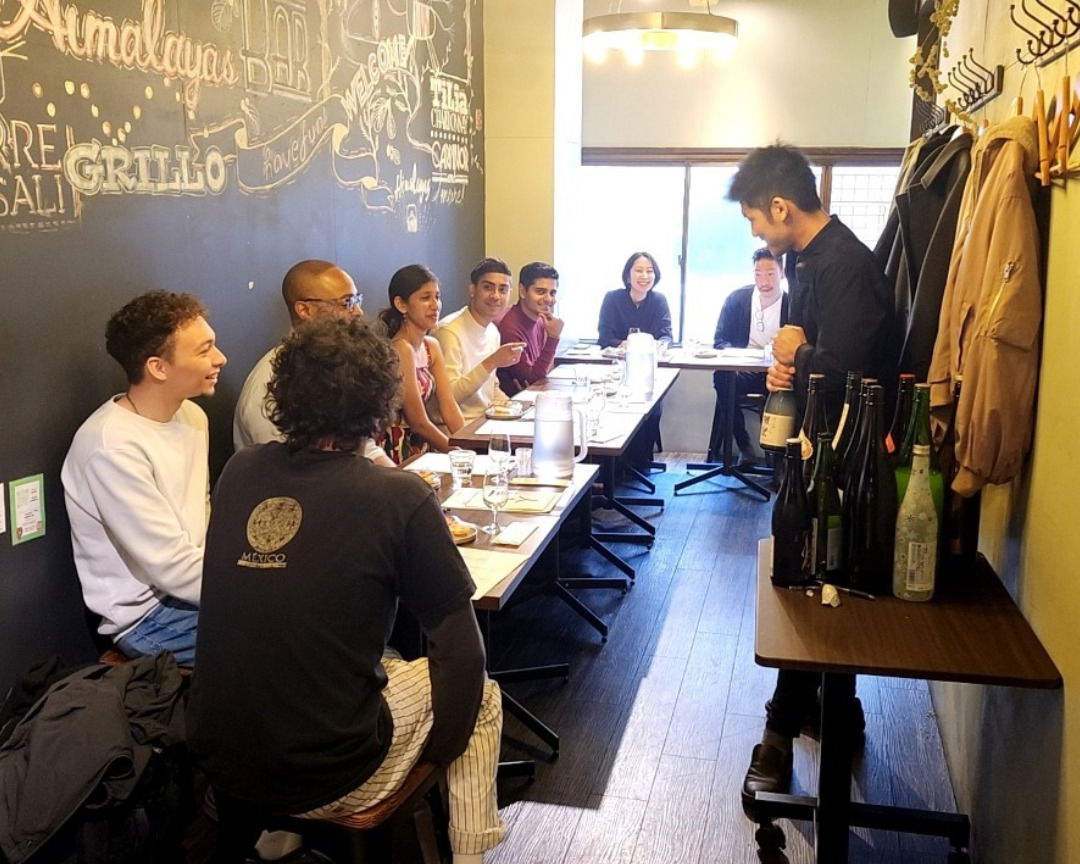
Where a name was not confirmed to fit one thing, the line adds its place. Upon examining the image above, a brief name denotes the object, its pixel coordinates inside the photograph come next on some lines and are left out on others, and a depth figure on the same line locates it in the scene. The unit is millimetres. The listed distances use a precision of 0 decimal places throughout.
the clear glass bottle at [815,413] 2201
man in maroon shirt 5141
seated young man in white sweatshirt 2252
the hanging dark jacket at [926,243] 2240
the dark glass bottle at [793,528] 2074
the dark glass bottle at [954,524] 2094
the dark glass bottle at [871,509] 2002
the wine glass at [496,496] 2604
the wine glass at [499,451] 2811
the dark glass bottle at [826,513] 2053
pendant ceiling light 4535
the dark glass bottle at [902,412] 2107
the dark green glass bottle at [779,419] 2424
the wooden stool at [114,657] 2326
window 6691
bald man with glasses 2996
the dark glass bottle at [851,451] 2059
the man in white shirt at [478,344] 4344
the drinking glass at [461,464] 2863
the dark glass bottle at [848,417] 2133
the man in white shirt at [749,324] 6266
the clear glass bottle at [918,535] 1982
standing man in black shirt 2443
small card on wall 2338
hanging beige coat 1872
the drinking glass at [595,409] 3951
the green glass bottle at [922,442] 2029
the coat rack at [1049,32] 1740
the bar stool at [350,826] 1815
